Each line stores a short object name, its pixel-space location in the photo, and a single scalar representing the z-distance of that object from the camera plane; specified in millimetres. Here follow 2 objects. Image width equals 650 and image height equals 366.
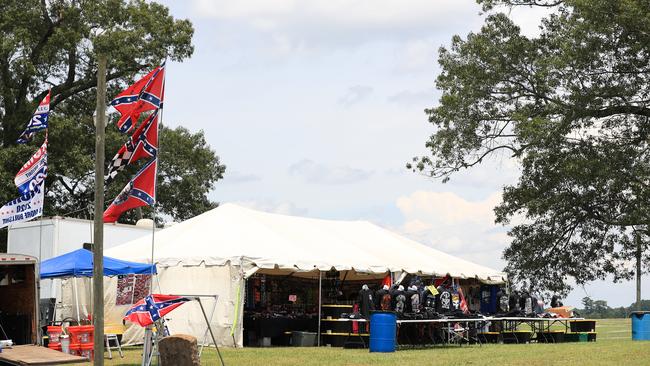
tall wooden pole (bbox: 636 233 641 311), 29903
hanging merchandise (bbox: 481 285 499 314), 27250
